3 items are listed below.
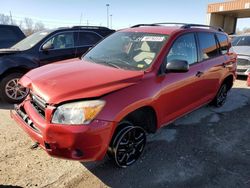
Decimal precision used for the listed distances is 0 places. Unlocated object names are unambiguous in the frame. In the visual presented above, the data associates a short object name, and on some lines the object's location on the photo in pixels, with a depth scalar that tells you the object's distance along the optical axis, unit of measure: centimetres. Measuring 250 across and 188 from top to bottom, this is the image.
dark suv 420
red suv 201
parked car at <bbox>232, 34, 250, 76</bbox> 668
